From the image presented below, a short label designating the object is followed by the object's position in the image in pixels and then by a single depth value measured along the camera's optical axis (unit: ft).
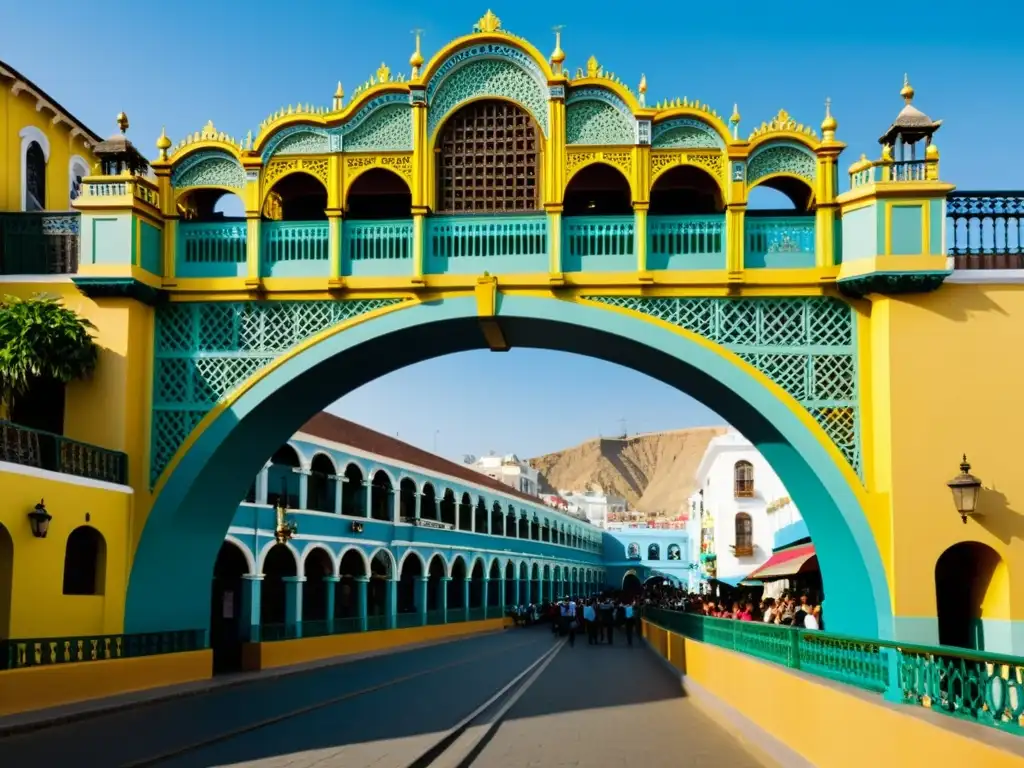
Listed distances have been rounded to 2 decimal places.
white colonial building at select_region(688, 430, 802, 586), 151.53
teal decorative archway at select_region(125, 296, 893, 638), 50.83
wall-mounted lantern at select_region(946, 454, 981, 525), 47.32
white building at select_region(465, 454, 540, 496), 325.83
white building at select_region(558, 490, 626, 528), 400.26
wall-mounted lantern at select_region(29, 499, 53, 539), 47.55
